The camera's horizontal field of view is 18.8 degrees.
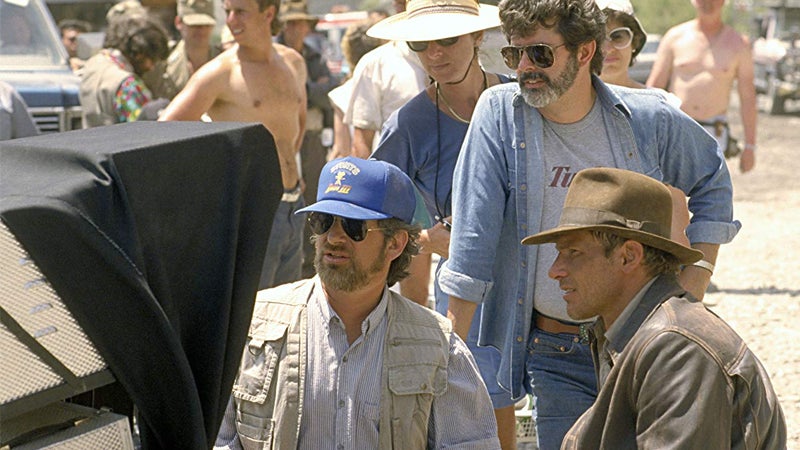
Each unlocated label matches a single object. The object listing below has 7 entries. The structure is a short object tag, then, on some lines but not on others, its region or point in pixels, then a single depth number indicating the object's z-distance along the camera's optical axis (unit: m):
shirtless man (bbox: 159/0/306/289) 11.93
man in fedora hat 5.12
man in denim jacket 7.62
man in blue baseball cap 6.42
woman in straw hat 8.93
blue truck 19.12
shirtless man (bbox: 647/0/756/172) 18.50
